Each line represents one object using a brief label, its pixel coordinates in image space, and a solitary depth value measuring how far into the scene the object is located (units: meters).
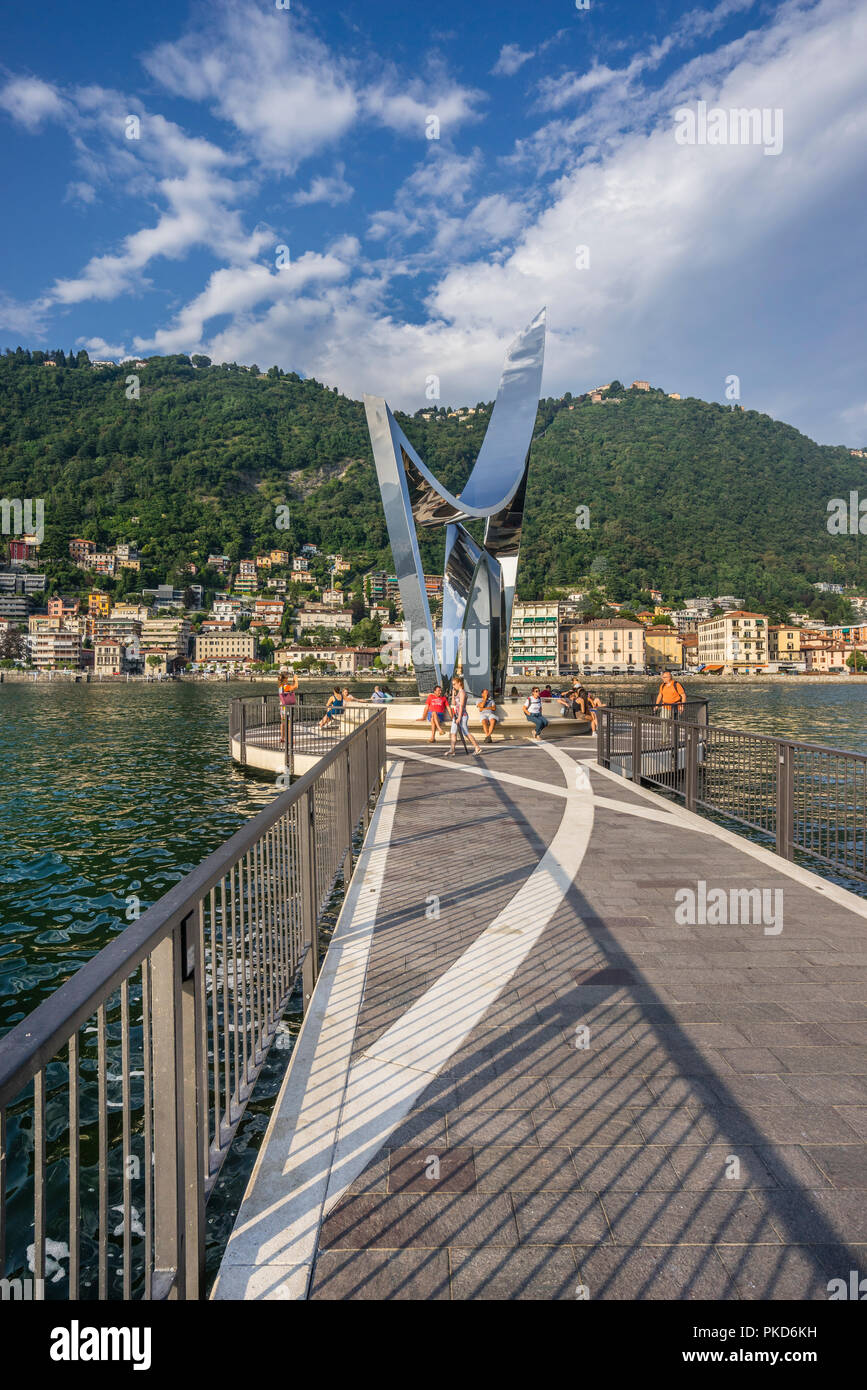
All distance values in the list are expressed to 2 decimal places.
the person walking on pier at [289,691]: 19.18
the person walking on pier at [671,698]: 12.89
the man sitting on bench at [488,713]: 17.48
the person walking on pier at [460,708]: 14.67
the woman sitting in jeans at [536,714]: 17.69
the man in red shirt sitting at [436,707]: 16.64
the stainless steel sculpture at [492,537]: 21.02
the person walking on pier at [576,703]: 19.81
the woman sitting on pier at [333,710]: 18.14
